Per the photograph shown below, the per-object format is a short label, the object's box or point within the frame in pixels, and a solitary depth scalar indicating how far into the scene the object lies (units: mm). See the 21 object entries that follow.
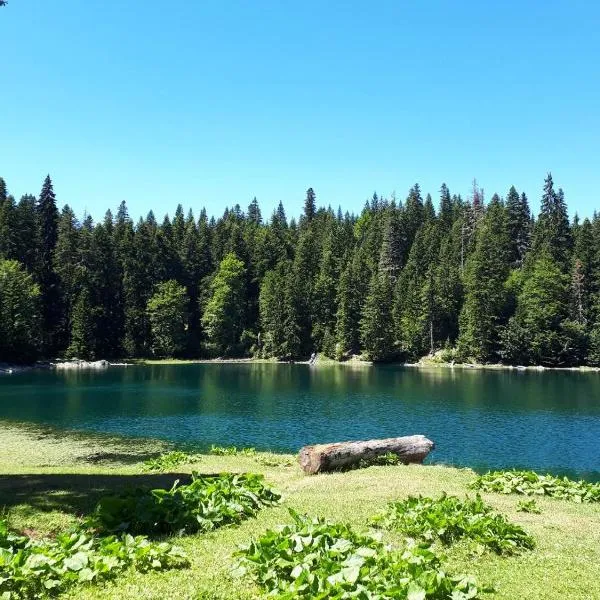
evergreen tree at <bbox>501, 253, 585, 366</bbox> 99688
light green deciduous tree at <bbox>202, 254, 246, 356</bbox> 120625
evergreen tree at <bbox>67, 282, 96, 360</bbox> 103062
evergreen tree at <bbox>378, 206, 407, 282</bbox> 133125
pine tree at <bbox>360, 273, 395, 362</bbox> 110188
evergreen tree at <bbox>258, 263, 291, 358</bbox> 118719
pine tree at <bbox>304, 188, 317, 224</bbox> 175500
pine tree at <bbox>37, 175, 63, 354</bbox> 106100
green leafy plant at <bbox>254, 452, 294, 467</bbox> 23703
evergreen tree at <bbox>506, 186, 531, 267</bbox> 128500
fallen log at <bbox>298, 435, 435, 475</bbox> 20766
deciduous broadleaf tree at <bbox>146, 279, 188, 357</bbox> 116375
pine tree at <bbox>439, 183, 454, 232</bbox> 142450
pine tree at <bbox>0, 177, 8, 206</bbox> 124850
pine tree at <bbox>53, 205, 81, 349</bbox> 107625
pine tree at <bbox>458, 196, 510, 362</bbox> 103312
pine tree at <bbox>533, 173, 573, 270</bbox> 109188
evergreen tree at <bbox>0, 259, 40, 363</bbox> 90875
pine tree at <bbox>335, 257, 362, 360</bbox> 115500
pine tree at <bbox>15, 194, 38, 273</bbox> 107625
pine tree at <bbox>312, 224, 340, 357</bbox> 118312
